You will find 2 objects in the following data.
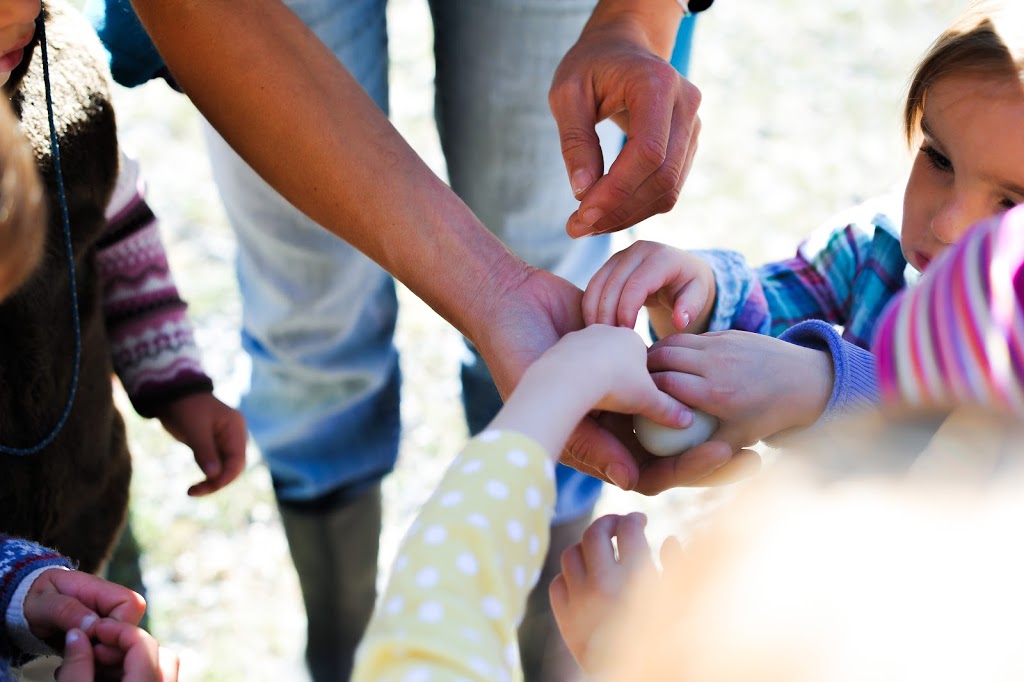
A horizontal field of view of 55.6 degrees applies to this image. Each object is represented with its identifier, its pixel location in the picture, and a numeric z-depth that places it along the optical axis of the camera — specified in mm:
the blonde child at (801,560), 647
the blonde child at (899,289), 1211
